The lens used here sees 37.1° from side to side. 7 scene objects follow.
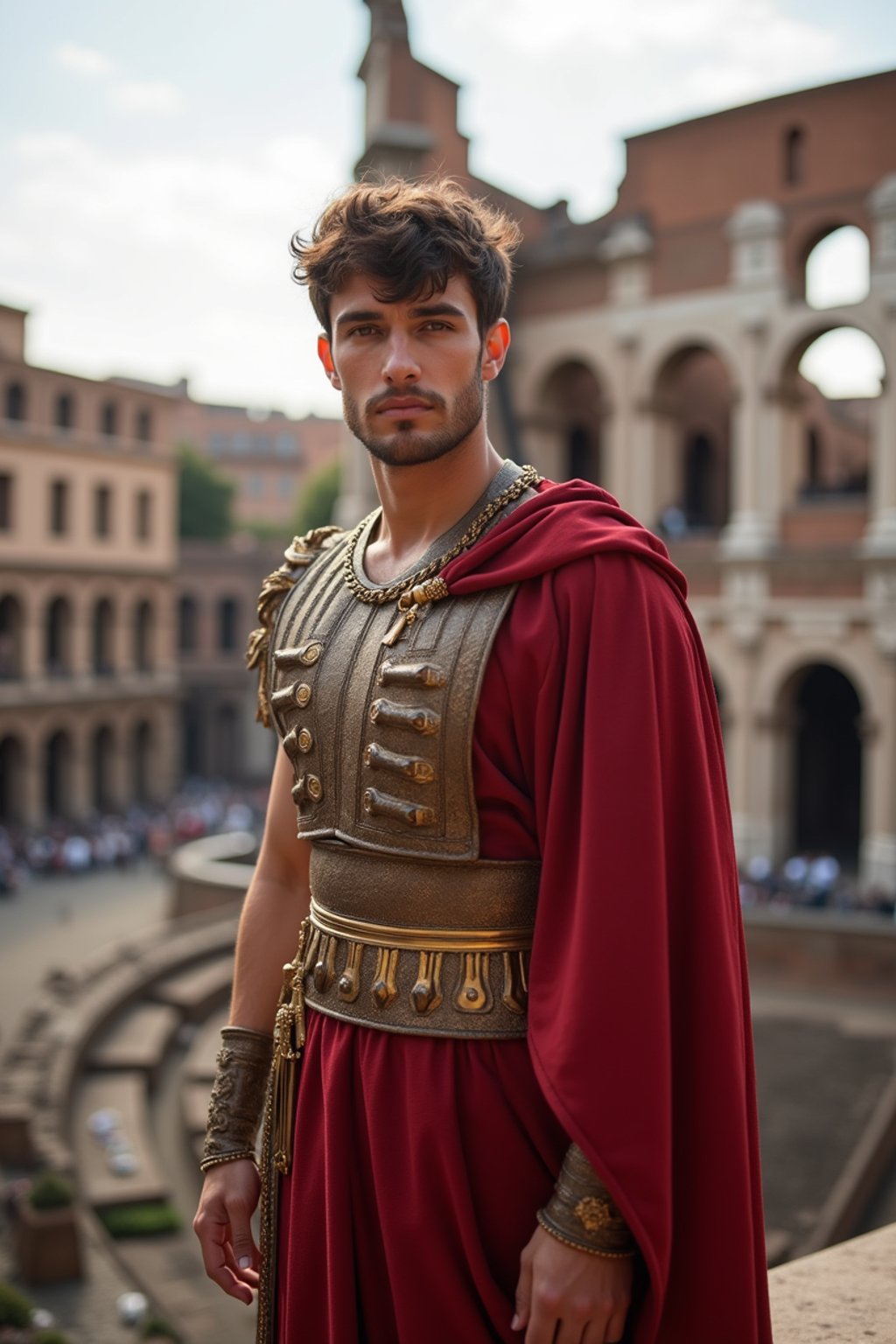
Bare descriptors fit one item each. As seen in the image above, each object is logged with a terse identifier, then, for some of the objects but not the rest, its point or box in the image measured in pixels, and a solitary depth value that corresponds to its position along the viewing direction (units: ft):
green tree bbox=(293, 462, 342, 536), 168.66
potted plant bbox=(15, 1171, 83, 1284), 33.37
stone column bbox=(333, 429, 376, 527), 71.56
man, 6.67
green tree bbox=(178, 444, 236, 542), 167.02
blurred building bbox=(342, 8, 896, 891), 67.51
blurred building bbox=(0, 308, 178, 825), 114.83
